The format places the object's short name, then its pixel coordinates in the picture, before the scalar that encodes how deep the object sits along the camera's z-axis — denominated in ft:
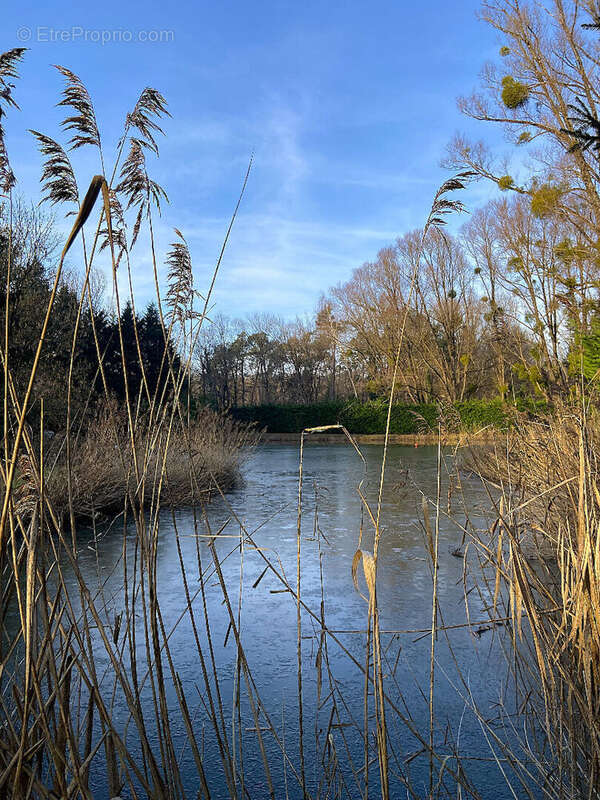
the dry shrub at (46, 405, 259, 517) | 20.25
